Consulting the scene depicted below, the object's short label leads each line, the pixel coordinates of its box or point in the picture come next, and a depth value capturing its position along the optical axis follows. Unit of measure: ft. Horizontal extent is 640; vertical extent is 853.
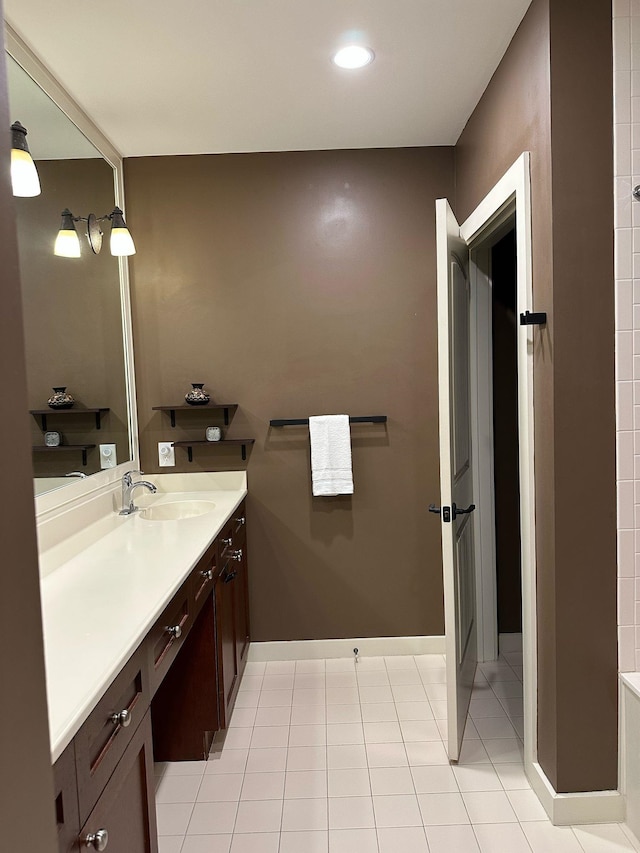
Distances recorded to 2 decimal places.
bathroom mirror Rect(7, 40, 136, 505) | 7.24
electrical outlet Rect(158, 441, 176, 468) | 11.00
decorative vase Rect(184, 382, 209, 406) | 10.58
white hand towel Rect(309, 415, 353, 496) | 10.75
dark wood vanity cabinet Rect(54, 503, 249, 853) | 3.83
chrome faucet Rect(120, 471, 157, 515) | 9.42
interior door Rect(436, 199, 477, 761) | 7.91
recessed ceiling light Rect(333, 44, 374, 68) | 7.50
